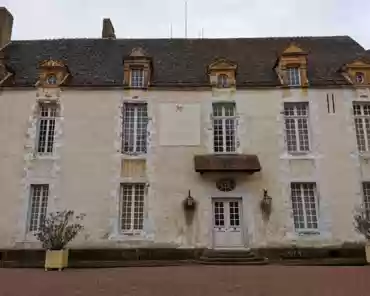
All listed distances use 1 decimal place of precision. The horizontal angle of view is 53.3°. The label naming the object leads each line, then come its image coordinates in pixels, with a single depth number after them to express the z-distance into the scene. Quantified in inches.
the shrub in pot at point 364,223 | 462.0
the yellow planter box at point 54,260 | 437.7
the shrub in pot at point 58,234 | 439.5
